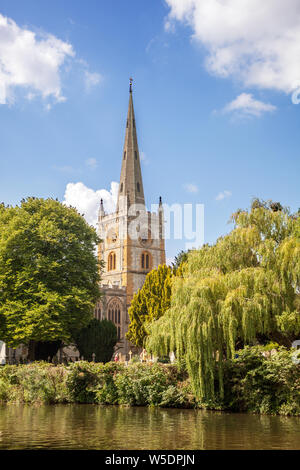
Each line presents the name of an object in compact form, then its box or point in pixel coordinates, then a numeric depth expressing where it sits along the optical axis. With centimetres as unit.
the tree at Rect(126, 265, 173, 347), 4850
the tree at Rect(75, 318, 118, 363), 4809
